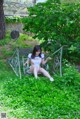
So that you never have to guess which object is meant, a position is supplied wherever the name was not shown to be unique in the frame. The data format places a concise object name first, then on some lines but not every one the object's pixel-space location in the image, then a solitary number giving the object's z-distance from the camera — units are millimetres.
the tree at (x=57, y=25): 6199
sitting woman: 5404
